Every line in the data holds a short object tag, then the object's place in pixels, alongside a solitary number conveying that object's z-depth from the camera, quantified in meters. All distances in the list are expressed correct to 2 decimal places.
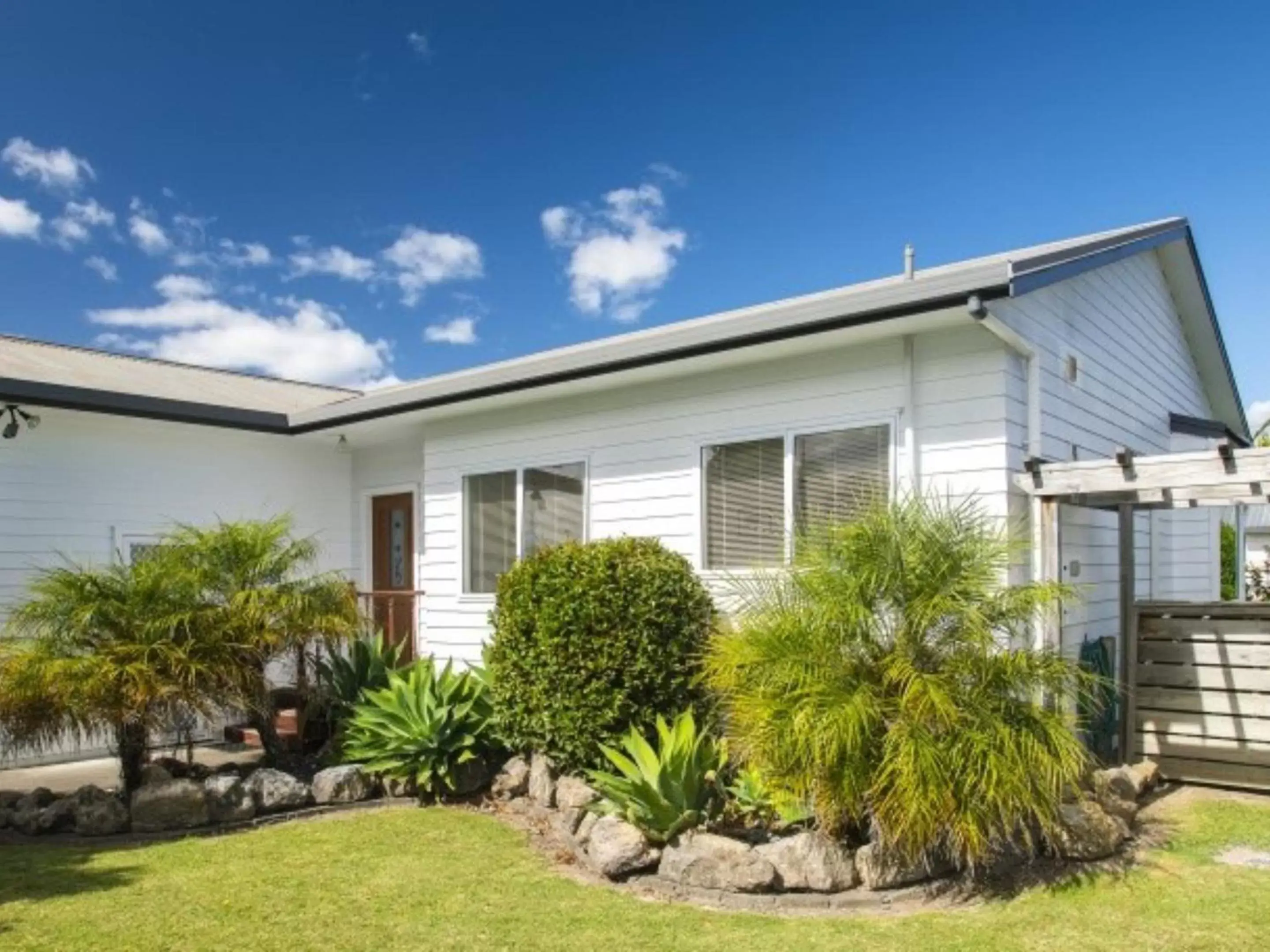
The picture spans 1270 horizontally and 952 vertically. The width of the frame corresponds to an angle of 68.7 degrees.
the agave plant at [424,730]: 6.85
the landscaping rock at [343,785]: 6.81
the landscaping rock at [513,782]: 6.89
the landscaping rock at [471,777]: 7.00
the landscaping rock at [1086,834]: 4.87
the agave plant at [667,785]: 5.10
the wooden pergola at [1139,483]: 5.79
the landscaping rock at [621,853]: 4.96
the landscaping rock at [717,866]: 4.65
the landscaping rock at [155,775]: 6.57
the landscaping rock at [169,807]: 6.23
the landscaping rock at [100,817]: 6.14
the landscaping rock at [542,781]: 6.53
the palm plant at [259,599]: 6.91
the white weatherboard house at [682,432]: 6.46
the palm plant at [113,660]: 6.15
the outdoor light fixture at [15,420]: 8.41
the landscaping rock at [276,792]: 6.59
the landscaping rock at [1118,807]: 5.39
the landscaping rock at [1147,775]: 6.36
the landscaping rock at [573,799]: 5.92
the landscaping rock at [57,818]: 6.15
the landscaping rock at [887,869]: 4.62
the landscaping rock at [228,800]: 6.41
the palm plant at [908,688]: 4.38
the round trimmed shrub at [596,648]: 6.37
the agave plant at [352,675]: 7.83
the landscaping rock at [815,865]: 4.60
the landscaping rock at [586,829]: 5.52
